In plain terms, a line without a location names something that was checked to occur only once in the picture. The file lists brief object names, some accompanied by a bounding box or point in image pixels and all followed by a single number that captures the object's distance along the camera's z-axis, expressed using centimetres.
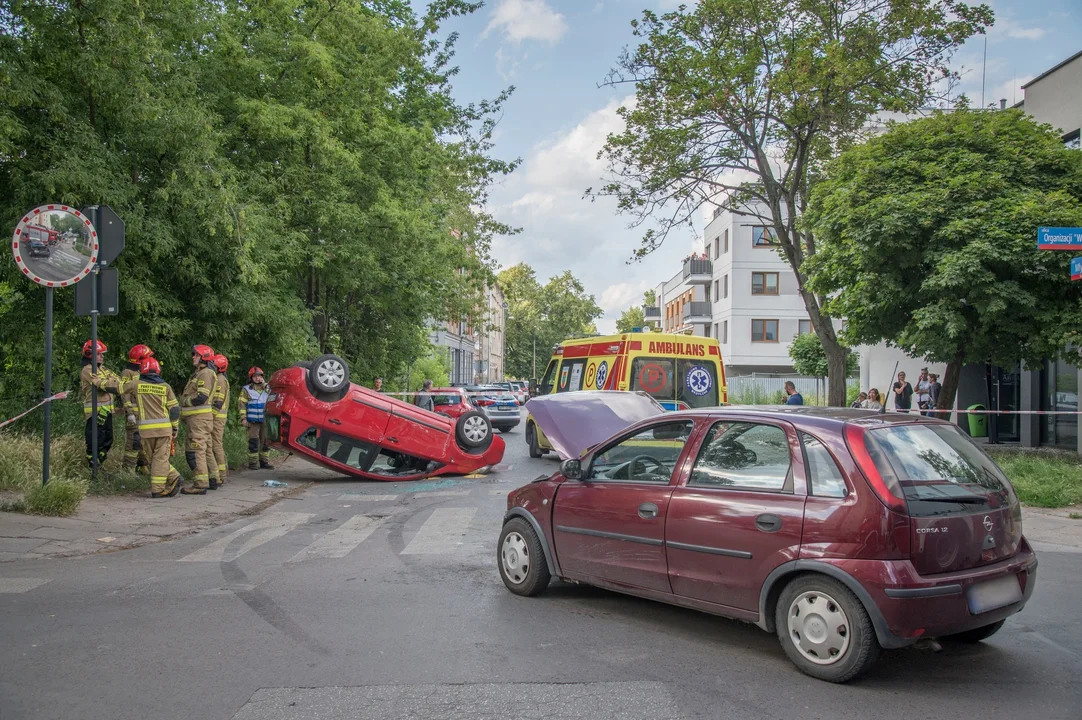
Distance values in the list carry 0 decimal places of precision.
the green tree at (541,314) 9531
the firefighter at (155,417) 1041
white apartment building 5025
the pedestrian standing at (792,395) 2064
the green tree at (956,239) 1335
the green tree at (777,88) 1888
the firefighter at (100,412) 1102
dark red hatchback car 425
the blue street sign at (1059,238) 1038
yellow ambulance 1517
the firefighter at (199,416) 1112
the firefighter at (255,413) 1420
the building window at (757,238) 4909
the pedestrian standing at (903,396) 1931
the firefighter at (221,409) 1202
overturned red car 1259
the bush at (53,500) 897
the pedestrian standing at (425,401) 1923
